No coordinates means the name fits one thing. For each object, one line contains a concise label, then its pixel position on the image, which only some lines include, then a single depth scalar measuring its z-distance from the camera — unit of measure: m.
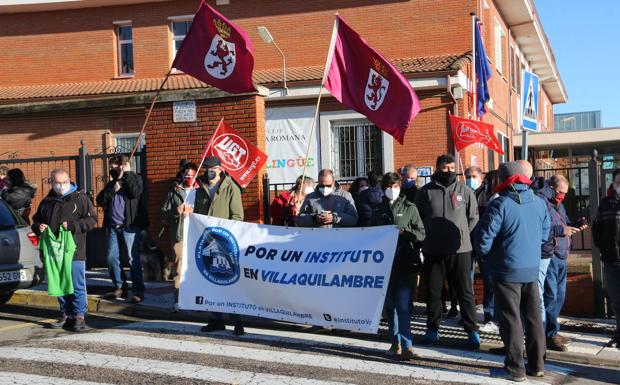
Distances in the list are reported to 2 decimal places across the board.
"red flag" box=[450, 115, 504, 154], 12.50
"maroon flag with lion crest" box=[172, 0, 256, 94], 9.73
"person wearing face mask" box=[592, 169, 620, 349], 7.48
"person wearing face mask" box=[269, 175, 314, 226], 10.03
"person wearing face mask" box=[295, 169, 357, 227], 8.41
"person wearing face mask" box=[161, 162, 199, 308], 9.58
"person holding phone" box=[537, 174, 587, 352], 7.75
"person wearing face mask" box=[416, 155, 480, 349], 7.81
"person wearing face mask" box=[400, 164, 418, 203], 8.86
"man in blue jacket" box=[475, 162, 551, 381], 6.50
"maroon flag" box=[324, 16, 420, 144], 8.76
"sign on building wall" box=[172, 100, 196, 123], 11.43
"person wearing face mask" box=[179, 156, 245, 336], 8.45
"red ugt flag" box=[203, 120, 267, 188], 10.62
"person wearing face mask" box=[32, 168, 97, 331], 8.55
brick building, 19.64
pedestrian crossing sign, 7.78
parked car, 8.98
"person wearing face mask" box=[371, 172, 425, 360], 7.25
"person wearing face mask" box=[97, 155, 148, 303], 9.88
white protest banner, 7.35
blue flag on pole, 18.84
